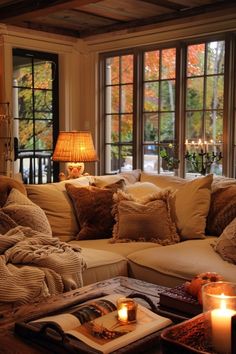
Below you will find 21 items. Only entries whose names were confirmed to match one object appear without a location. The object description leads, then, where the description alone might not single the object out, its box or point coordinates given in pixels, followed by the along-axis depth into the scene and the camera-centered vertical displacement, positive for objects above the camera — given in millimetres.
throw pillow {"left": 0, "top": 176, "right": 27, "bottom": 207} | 3164 -311
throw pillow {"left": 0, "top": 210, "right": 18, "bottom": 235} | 2818 -493
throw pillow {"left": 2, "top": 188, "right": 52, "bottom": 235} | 2908 -445
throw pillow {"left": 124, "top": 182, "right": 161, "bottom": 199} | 3623 -370
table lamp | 4125 -59
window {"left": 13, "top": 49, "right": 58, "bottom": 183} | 5660 +371
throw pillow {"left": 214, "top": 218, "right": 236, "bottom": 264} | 2768 -619
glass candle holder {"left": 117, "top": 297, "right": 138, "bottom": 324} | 1704 -613
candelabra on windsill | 4711 -184
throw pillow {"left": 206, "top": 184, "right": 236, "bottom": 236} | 3279 -480
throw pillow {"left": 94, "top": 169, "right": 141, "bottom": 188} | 3730 -300
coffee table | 1603 -684
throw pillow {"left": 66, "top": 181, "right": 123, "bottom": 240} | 3402 -523
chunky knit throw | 2229 -641
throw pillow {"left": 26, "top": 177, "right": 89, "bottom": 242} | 3423 -498
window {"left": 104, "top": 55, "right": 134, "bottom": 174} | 5723 +361
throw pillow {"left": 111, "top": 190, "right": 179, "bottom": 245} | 3332 -588
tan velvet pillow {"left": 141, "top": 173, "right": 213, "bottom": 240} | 3369 -470
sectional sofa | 3201 -524
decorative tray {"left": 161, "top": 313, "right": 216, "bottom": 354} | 1458 -627
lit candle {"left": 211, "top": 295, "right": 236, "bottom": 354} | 1428 -566
